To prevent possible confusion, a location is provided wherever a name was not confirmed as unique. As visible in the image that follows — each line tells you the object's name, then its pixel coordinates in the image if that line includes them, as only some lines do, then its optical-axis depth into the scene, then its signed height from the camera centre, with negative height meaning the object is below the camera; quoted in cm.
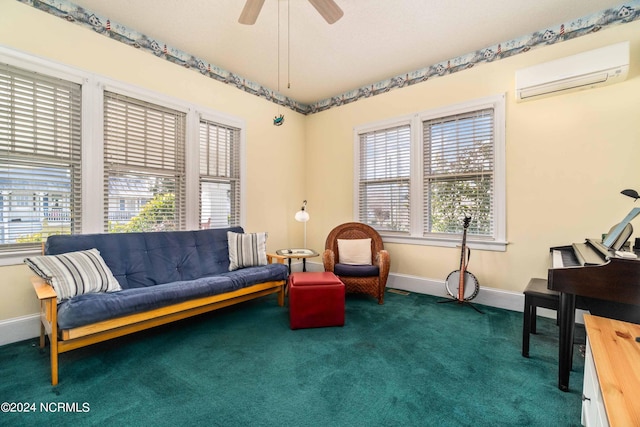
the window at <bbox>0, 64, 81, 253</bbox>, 230 +46
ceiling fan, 200 +148
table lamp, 381 -5
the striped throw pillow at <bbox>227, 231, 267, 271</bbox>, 324 -44
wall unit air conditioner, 248 +131
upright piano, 153 -43
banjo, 320 -78
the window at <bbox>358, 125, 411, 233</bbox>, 394 +50
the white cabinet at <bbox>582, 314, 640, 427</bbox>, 83 -56
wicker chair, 334 -72
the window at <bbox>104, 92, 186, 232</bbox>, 286 +50
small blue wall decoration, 380 +123
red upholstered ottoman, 262 -84
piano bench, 202 -63
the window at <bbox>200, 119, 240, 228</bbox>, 360 +49
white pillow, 375 -52
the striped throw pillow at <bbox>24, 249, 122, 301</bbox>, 200 -46
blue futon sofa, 185 -63
